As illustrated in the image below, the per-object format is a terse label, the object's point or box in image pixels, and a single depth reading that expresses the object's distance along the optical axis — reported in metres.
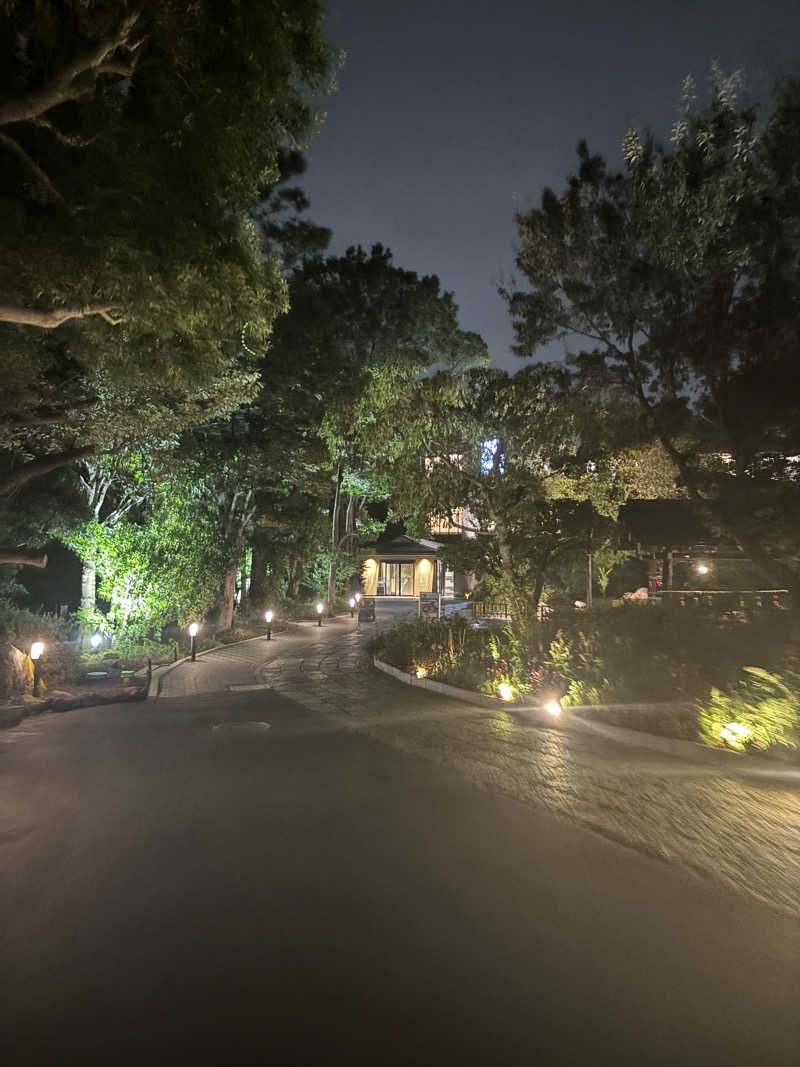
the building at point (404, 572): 52.00
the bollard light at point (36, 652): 12.31
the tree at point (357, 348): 14.93
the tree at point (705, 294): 11.84
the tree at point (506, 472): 14.68
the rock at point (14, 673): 12.26
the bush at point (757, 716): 7.98
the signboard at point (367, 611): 31.52
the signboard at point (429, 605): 26.31
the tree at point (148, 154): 7.08
